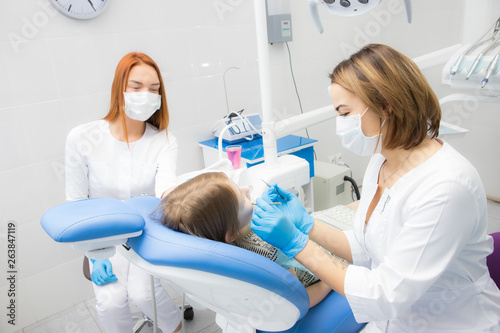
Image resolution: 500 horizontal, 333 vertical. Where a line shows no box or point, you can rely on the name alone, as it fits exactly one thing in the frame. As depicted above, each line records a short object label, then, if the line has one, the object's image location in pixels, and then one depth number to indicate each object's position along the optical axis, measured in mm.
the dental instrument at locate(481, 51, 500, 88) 1482
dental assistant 1433
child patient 943
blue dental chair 717
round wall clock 1695
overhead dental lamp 1180
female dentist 820
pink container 1719
